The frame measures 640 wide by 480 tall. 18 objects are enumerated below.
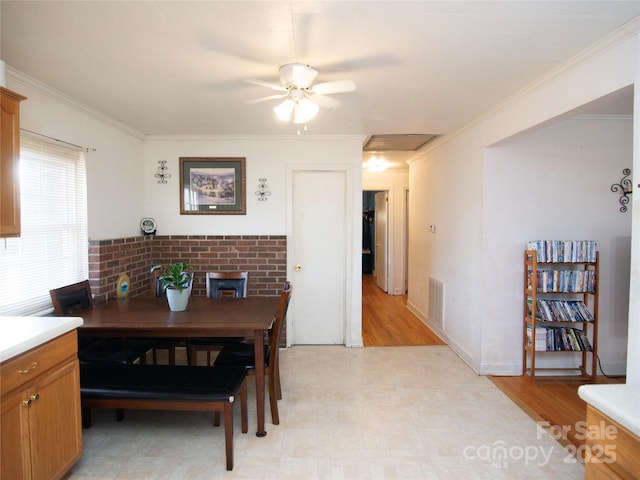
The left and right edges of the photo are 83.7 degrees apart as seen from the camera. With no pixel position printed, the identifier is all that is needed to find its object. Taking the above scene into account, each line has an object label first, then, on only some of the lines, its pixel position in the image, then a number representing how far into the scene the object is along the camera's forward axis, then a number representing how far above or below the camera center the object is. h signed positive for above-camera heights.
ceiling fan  2.05 +0.82
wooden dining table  2.23 -0.61
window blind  2.32 -0.04
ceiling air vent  3.95 +1.01
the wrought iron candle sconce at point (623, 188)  3.19 +0.34
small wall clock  3.80 +0.01
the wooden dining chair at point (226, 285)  3.19 -0.52
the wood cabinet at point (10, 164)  1.79 +0.33
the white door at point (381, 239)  6.82 -0.24
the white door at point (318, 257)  3.98 -0.34
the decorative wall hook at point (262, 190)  3.90 +0.40
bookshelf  2.99 -0.70
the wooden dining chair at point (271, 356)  2.36 -0.93
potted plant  2.54 -0.44
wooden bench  2.02 -0.94
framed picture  3.89 +0.45
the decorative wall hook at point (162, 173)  3.89 +0.59
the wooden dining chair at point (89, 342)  2.51 -0.90
